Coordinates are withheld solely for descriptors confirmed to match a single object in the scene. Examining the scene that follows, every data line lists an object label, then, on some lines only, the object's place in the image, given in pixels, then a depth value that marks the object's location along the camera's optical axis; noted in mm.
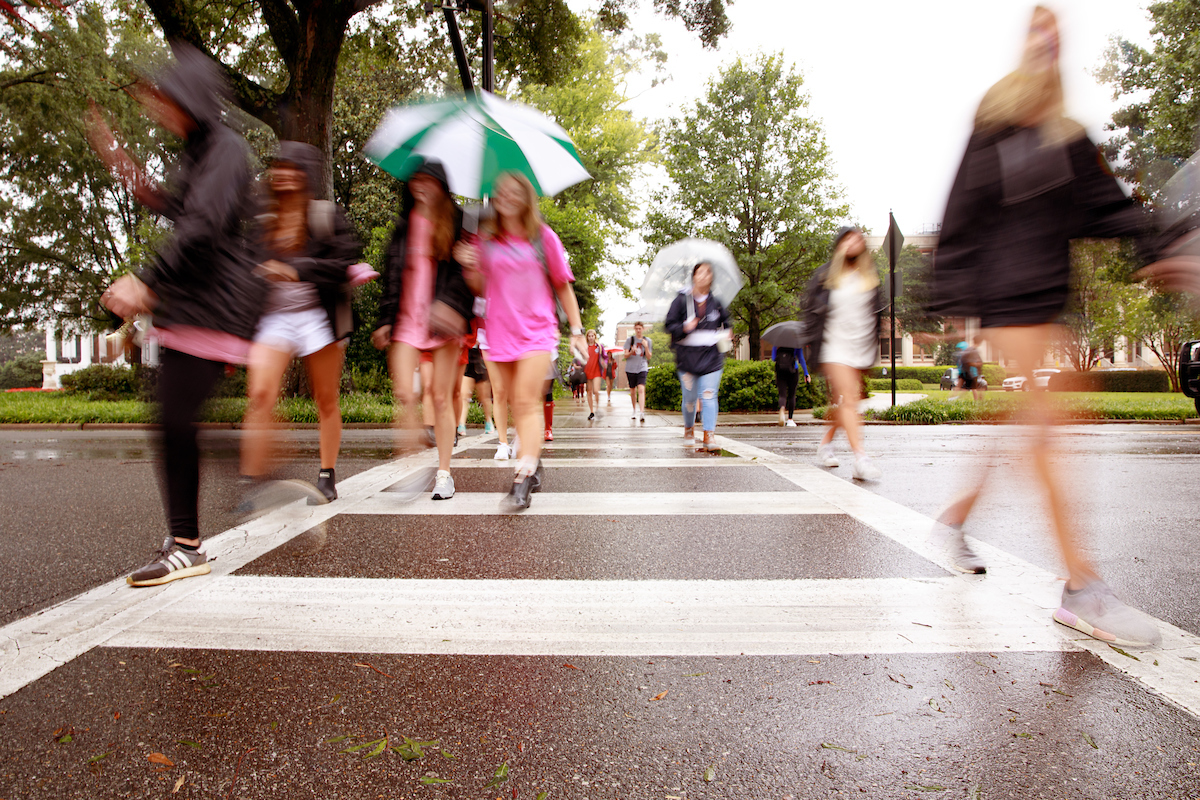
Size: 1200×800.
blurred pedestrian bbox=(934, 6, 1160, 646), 2275
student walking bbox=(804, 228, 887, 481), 4996
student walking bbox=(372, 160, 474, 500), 3848
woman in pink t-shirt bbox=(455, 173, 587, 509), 3879
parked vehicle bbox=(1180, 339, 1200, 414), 12023
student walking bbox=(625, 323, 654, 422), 12648
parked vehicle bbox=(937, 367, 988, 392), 37062
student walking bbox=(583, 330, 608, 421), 15334
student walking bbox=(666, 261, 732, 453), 6688
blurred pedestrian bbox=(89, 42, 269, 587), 2600
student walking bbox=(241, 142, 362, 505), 3213
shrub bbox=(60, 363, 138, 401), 27156
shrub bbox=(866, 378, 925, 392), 39119
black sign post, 11635
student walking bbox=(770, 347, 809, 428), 11914
